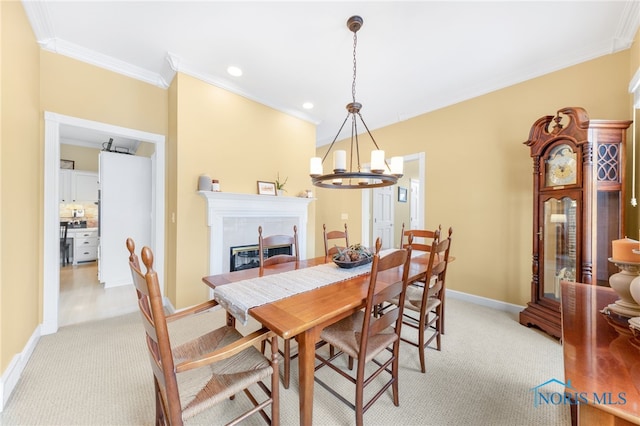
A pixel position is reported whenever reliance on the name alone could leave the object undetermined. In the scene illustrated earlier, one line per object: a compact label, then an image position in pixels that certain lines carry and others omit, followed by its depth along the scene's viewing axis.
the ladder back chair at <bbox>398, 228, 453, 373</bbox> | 1.84
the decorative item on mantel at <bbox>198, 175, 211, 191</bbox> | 2.95
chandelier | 1.86
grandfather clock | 2.15
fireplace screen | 3.31
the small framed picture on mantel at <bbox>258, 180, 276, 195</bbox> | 3.56
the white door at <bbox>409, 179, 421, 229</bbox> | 6.75
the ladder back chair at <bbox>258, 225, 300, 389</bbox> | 2.17
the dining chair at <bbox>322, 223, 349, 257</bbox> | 2.65
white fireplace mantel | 3.07
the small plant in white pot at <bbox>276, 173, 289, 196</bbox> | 3.67
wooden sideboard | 0.61
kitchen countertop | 5.24
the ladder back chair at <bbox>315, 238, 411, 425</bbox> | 1.34
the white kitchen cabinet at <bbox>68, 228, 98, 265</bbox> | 5.29
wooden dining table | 1.16
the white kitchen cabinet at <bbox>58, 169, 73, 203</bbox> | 5.20
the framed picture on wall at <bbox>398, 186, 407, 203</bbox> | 6.70
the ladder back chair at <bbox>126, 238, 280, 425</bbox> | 0.93
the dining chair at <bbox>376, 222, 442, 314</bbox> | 2.65
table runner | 1.37
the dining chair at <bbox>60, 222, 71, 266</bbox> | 5.09
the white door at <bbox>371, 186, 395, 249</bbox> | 5.24
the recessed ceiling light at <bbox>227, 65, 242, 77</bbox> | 2.88
